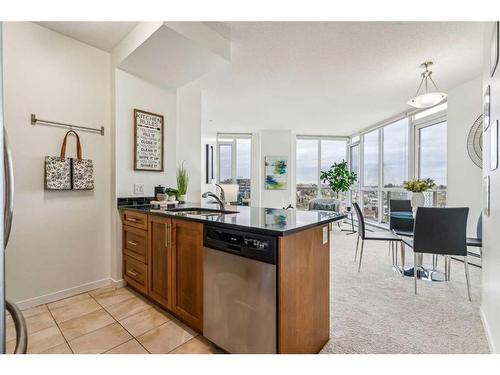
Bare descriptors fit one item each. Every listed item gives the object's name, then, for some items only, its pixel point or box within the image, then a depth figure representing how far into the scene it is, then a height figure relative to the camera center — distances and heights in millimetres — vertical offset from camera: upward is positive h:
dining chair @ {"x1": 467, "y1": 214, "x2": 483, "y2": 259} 2529 -593
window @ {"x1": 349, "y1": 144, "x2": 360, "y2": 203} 7109 +579
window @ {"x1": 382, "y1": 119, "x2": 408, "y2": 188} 5160 +676
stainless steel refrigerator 749 -117
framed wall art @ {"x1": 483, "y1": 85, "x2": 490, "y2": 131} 1786 +568
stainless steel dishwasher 1252 -592
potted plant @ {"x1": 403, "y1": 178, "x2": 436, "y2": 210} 2852 -77
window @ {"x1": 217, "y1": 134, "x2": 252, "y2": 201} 7223 +704
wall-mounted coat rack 2146 +550
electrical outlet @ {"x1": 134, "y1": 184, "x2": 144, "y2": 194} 2723 -53
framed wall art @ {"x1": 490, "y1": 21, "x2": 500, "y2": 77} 1506 +866
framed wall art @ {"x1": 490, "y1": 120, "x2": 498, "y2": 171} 1468 +239
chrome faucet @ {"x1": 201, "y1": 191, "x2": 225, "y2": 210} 2431 -207
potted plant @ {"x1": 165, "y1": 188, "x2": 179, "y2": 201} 2815 -105
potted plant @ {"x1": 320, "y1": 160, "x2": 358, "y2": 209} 6660 +169
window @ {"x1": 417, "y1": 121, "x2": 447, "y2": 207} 4199 +475
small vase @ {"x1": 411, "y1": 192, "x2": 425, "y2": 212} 2852 -169
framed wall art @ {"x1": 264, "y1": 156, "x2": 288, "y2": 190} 7043 +274
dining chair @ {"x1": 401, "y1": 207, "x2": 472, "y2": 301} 2344 -455
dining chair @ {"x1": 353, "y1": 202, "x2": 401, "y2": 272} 2879 -617
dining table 2857 -1070
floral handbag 2189 +111
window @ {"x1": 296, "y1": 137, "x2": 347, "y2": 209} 7512 +585
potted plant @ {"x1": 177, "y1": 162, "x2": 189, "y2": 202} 3004 -2
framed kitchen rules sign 2701 +486
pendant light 2742 +977
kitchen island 1249 -553
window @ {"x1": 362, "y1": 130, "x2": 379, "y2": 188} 6207 +660
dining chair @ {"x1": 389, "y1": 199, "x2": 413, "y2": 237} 3711 -547
